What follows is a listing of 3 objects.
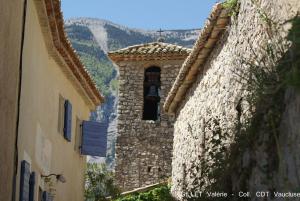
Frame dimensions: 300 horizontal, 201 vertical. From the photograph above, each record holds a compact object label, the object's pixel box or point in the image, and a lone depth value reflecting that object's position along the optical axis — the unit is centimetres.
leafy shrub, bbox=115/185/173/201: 2044
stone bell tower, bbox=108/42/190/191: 2616
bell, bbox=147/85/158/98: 2674
